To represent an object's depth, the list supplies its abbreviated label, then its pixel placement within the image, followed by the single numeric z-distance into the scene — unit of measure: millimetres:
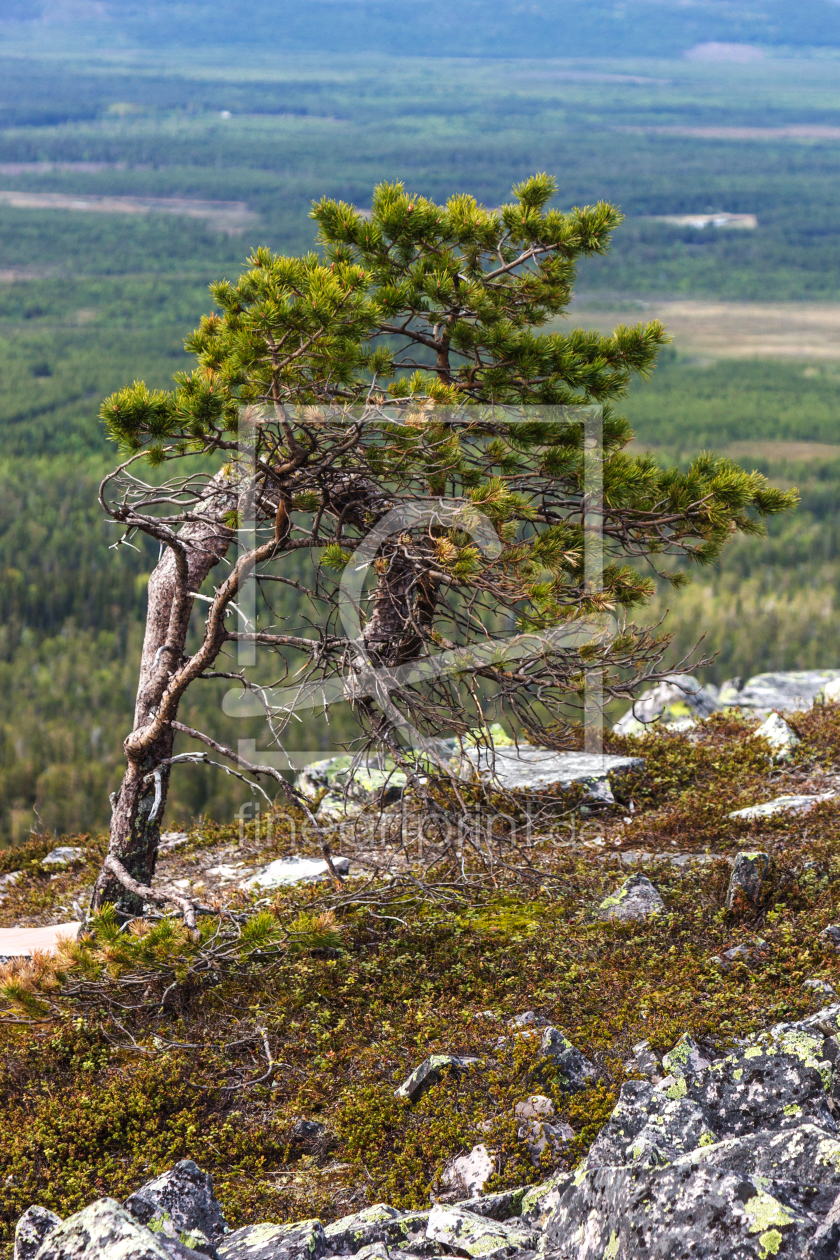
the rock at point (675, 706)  34584
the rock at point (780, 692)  40219
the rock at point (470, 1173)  13148
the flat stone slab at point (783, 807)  24016
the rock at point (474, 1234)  11352
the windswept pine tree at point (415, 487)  17094
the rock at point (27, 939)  21234
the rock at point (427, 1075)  14797
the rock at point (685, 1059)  13805
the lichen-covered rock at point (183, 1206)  12281
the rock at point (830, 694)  34719
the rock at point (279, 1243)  11578
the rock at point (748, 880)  19062
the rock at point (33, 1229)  12117
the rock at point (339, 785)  28984
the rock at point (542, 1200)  12016
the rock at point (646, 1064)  14049
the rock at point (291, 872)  24375
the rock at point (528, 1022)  15953
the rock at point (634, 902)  19500
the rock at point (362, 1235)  11844
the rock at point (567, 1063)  14414
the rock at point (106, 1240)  10820
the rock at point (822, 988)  15555
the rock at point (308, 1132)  14587
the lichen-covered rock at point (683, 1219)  9797
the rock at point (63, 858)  29531
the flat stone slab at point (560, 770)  27531
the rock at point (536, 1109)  13914
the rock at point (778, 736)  28820
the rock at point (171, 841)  29109
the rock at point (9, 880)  28422
